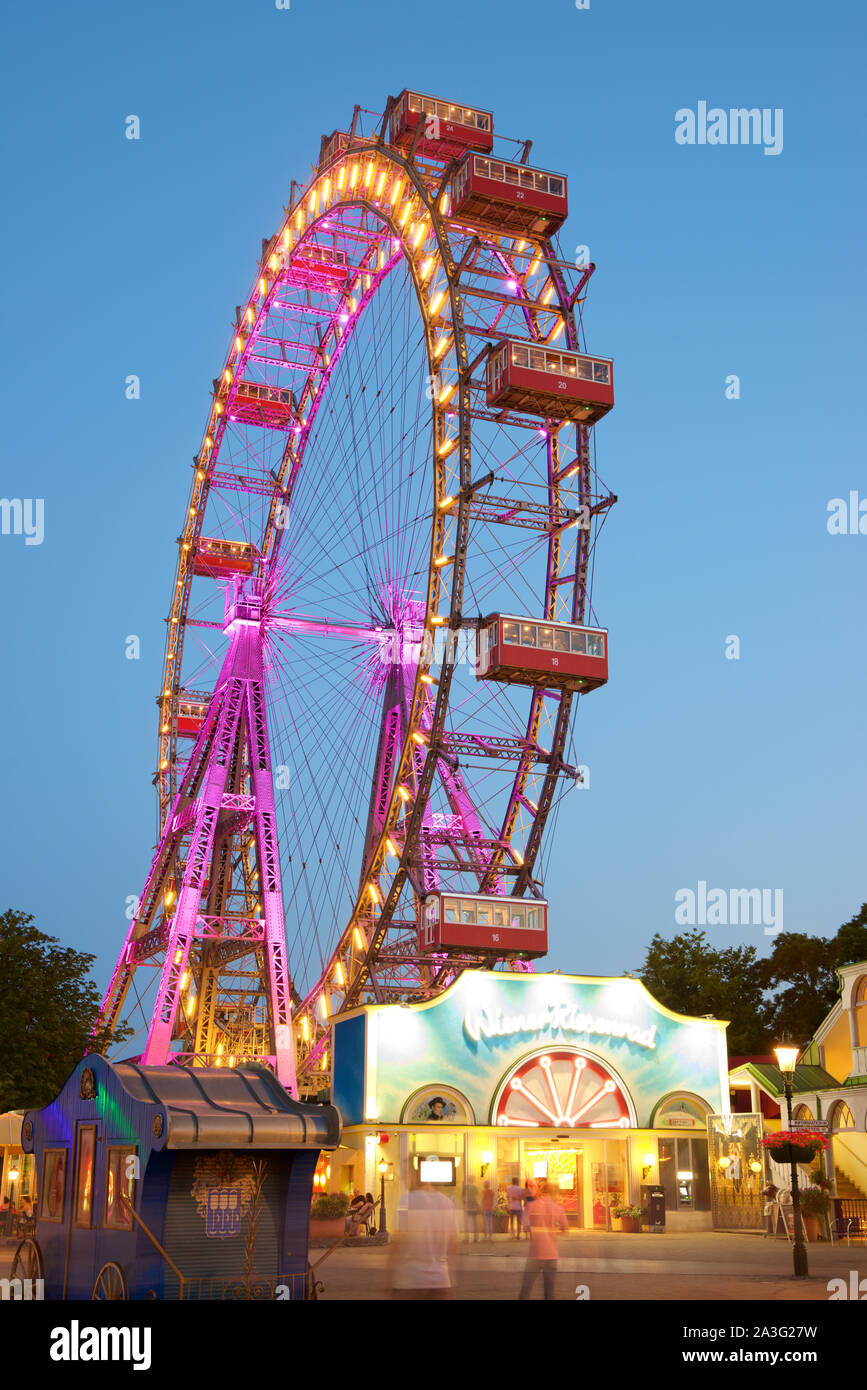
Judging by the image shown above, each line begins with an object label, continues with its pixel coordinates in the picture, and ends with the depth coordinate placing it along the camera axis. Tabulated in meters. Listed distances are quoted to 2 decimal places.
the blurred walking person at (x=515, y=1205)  31.16
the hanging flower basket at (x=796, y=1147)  26.05
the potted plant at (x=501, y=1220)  34.06
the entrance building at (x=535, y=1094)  35.56
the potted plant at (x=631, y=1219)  35.00
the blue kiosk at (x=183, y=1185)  13.84
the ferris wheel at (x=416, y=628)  39.59
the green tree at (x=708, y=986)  76.19
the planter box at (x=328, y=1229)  32.31
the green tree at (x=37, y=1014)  38.22
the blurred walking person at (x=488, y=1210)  32.47
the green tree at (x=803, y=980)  74.56
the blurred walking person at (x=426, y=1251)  11.70
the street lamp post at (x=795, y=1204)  21.73
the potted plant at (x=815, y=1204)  29.59
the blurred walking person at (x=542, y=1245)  15.20
